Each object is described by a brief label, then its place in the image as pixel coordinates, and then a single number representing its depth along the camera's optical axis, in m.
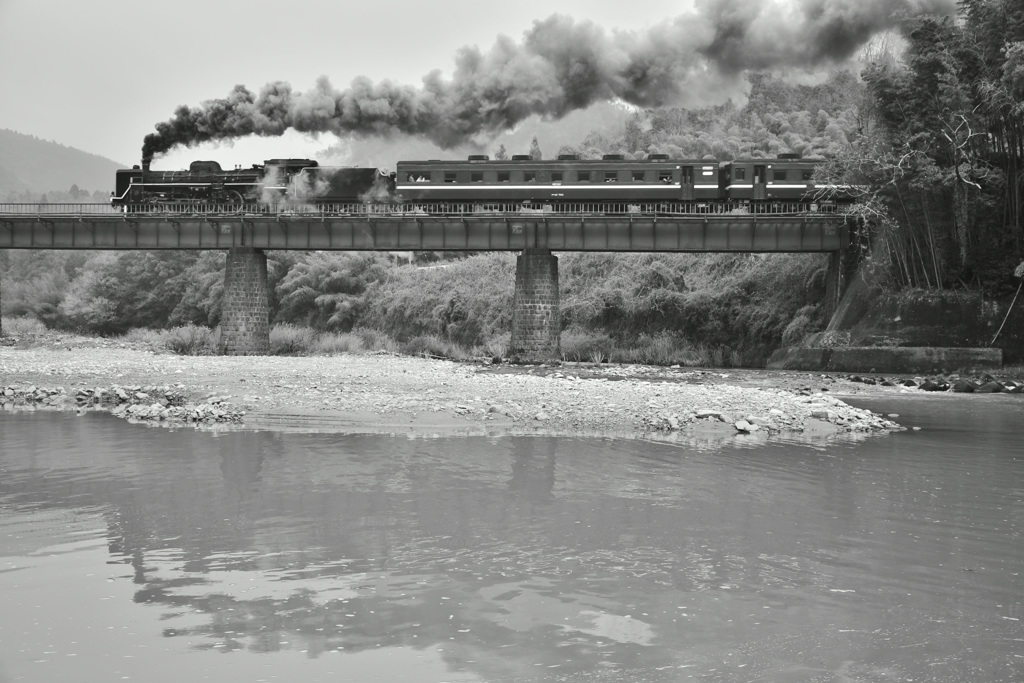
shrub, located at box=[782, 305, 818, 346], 52.84
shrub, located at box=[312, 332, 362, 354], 62.19
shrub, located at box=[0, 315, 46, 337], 75.25
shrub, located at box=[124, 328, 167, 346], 70.57
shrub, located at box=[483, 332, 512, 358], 60.96
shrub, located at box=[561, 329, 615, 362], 61.50
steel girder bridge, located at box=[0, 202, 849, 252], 50.81
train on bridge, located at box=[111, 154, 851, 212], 52.09
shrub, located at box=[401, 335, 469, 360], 61.42
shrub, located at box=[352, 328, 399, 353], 64.94
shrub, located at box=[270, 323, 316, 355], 62.78
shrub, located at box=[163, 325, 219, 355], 60.18
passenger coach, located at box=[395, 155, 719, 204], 52.03
